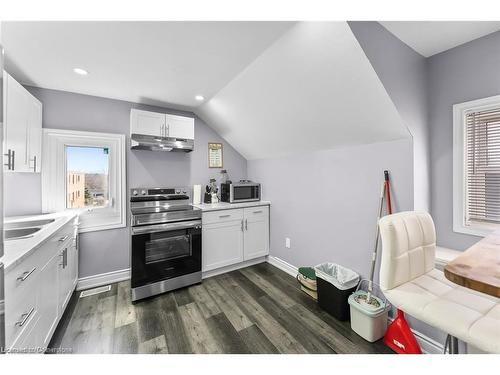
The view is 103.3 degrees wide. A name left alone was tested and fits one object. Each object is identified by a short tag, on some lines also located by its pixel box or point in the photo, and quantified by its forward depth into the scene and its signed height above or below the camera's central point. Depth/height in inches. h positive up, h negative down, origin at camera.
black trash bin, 68.9 -37.3
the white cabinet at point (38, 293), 38.1 -26.0
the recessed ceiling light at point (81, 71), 72.0 +43.2
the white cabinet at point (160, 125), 92.4 +30.9
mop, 63.5 -35.7
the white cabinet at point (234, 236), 99.7 -26.6
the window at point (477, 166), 57.6 +5.9
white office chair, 31.3 -21.7
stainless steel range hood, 92.1 +21.5
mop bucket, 59.4 -39.9
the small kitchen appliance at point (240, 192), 113.8 -3.0
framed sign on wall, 124.3 +20.2
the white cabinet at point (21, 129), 58.7 +20.0
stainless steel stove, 81.5 -27.0
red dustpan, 54.1 -43.0
